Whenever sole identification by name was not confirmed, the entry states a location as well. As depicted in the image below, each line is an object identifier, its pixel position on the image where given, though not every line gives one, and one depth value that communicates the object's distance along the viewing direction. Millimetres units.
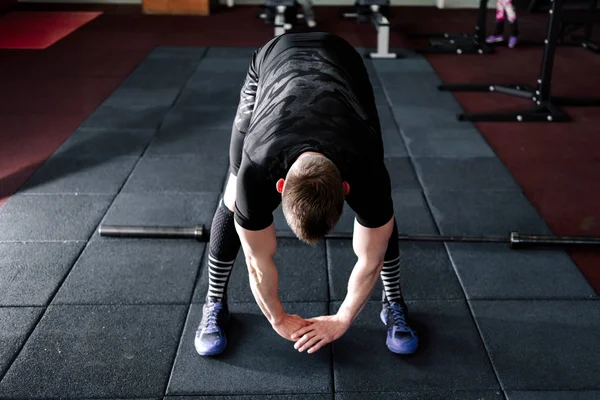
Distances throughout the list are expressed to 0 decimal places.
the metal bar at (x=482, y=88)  3779
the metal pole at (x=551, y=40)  3232
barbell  2078
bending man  1100
